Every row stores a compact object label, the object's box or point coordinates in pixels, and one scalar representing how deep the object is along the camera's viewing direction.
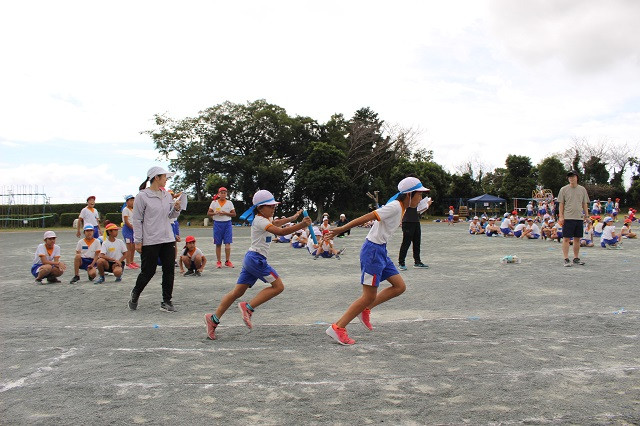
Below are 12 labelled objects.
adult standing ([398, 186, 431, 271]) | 12.09
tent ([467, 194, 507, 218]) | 52.19
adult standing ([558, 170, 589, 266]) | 12.23
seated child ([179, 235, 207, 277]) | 11.68
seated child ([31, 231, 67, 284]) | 10.71
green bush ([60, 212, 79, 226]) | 45.97
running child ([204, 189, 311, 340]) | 6.21
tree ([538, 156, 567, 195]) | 58.28
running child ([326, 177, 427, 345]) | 5.80
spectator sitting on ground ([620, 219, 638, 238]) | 22.01
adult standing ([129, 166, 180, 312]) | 7.76
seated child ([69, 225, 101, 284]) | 11.04
